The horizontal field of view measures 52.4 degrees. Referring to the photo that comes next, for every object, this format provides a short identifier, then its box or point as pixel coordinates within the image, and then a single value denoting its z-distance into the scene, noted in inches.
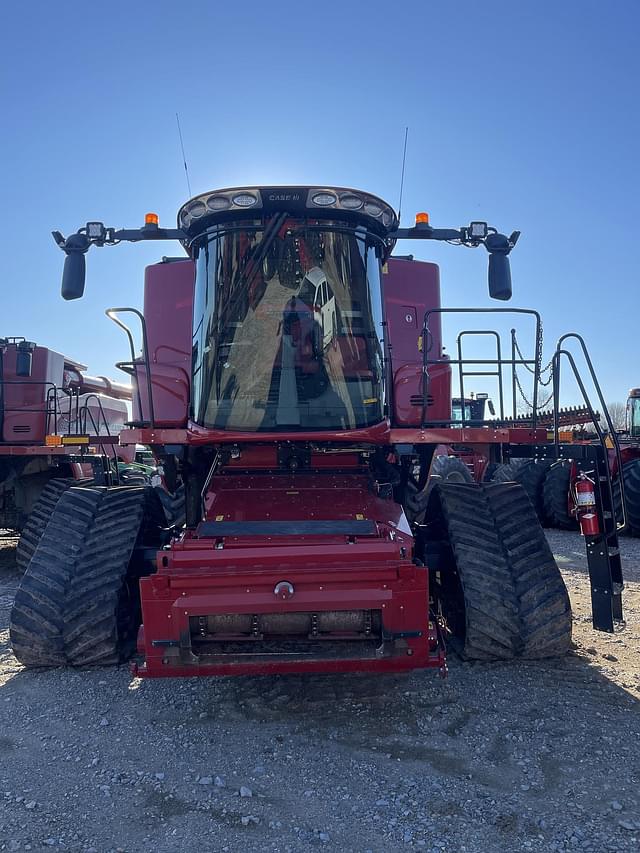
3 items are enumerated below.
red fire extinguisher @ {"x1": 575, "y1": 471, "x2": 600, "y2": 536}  157.4
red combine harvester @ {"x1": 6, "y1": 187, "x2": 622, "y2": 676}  137.2
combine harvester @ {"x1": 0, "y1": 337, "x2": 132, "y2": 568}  337.1
